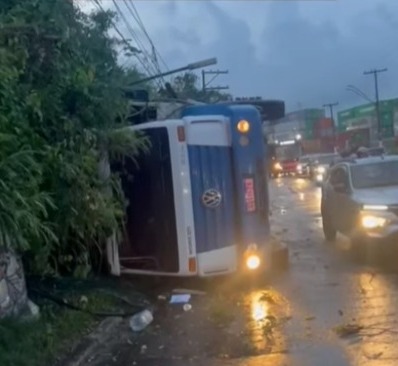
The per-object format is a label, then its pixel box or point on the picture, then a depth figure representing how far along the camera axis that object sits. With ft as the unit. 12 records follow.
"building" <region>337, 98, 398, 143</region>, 193.65
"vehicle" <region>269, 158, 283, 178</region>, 226.91
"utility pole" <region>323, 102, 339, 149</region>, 273.54
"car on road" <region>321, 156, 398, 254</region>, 44.16
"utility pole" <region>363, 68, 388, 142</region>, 187.65
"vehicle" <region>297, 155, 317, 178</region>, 203.56
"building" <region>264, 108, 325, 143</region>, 276.00
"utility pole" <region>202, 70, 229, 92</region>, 176.57
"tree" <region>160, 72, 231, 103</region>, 135.03
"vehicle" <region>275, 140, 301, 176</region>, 232.12
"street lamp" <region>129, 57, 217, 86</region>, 64.37
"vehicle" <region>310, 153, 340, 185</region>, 174.97
